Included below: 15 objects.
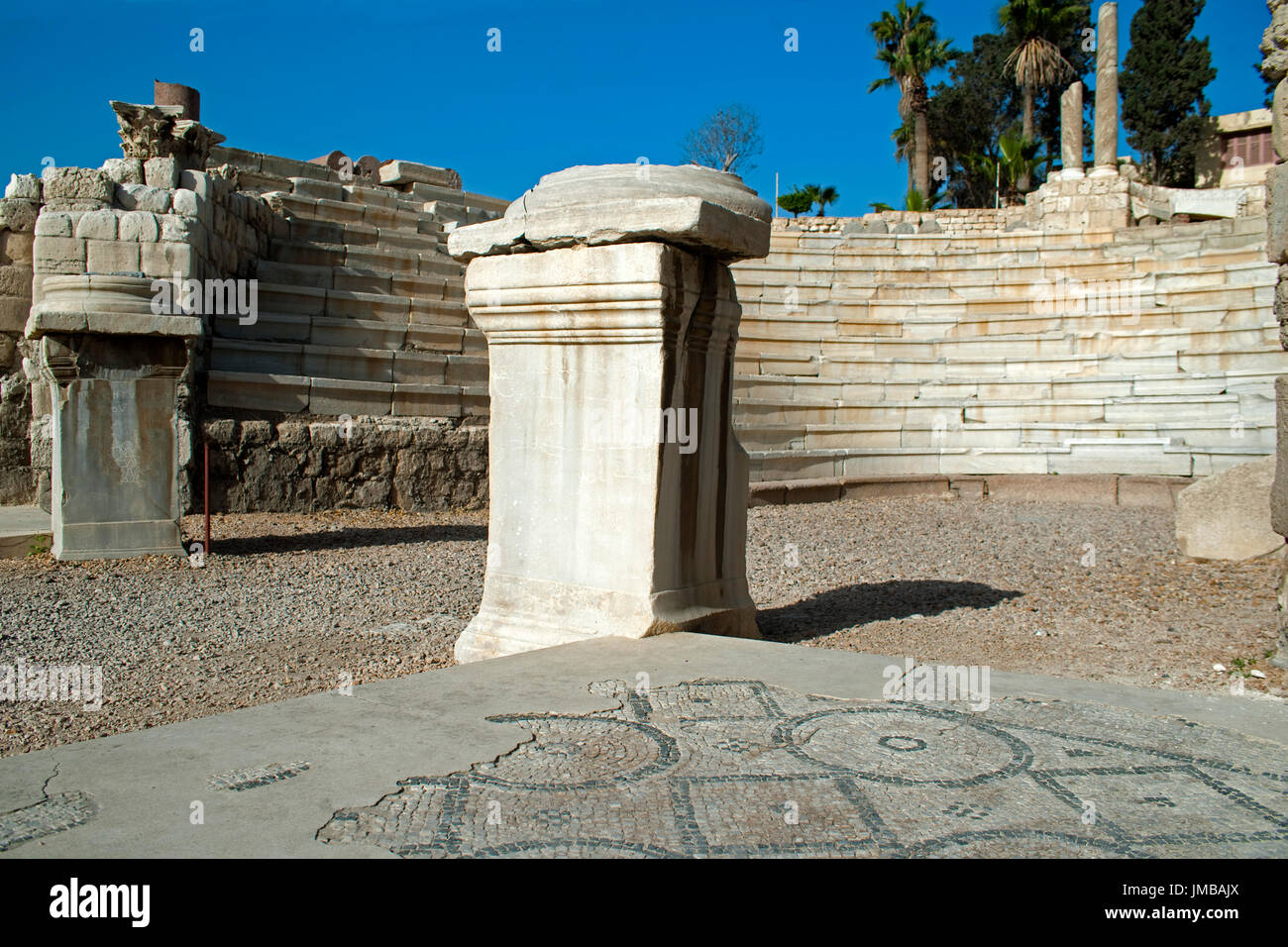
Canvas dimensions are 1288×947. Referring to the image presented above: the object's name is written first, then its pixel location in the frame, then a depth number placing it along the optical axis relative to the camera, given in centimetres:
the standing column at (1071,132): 2173
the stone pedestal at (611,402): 363
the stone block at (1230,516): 636
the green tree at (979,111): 3825
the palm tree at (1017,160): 3047
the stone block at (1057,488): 993
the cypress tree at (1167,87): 3303
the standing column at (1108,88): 2189
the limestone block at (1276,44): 400
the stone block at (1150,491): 958
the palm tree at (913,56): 3244
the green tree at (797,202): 3434
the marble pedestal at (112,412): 638
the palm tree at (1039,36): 3200
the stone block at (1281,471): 398
